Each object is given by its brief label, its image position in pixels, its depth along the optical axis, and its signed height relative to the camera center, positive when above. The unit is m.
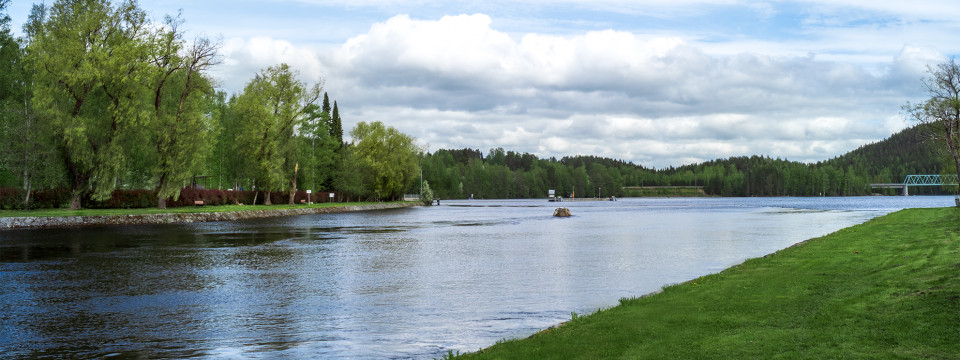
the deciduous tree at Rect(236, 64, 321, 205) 80.75 +8.58
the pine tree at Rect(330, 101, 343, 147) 128.99 +12.37
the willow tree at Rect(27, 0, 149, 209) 51.50 +8.57
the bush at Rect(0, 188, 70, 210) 50.22 -0.51
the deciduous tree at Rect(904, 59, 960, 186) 62.16 +7.98
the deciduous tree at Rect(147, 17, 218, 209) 59.62 +6.14
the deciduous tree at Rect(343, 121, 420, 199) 115.88 +5.90
